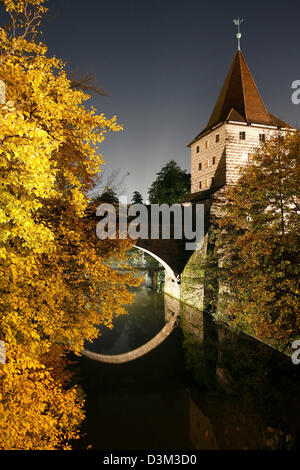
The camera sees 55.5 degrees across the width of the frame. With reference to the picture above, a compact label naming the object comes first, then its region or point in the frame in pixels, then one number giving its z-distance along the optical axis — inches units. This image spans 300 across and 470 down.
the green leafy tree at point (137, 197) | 1886.4
